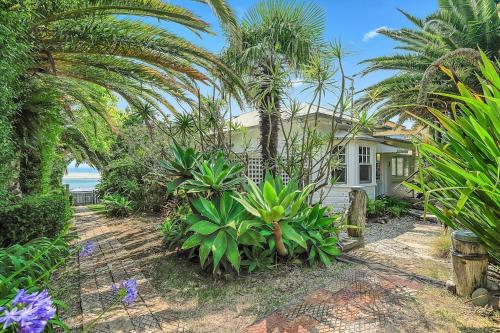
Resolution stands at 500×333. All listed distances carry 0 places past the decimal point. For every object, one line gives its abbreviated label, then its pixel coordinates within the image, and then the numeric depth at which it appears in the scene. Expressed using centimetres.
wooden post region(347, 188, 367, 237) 638
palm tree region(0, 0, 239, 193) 531
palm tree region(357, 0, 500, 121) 881
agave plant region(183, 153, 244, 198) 484
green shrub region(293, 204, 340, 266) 498
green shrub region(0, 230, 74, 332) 259
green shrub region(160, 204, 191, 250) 584
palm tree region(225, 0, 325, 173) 819
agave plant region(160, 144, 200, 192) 527
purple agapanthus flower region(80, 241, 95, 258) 297
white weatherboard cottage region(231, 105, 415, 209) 1268
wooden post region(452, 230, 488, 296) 331
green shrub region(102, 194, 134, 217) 1166
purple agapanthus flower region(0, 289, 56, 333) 118
